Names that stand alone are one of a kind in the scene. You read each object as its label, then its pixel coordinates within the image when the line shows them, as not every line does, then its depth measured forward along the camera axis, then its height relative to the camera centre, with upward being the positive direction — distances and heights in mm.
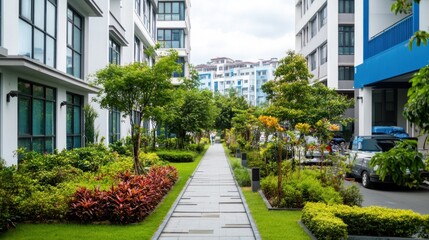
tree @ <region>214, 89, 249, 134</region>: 47844 +1576
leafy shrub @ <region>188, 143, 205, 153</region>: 33781 -2097
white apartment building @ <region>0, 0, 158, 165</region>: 12484 +1685
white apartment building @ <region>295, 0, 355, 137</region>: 36969 +6805
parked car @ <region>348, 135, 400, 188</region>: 15586 -1033
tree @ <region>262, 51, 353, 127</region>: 19875 +1474
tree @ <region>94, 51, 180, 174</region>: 13734 +1163
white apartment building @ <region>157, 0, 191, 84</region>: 51656 +11850
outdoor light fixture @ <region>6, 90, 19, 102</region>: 12512 +785
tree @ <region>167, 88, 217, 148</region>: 29875 +547
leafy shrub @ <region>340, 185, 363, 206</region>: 10945 -1892
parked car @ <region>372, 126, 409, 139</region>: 18438 -359
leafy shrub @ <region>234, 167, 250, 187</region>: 15617 -2078
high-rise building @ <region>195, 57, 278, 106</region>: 124562 +14814
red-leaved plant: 9195 -1809
